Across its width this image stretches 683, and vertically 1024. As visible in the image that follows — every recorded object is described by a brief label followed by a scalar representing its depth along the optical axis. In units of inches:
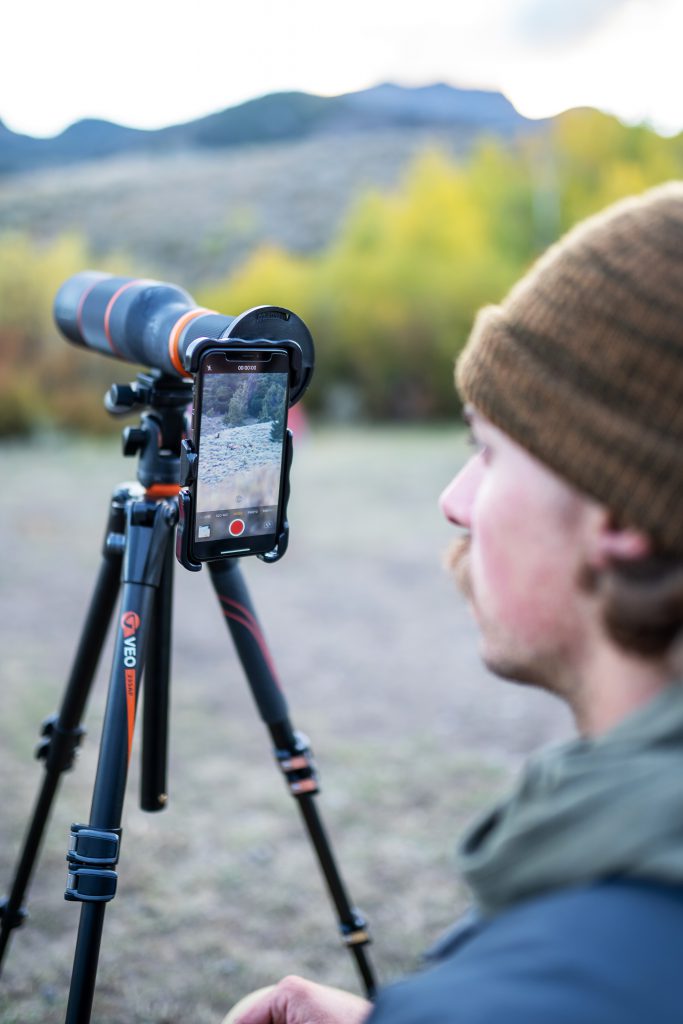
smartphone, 52.0
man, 28.1
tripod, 57.7
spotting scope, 56.1
